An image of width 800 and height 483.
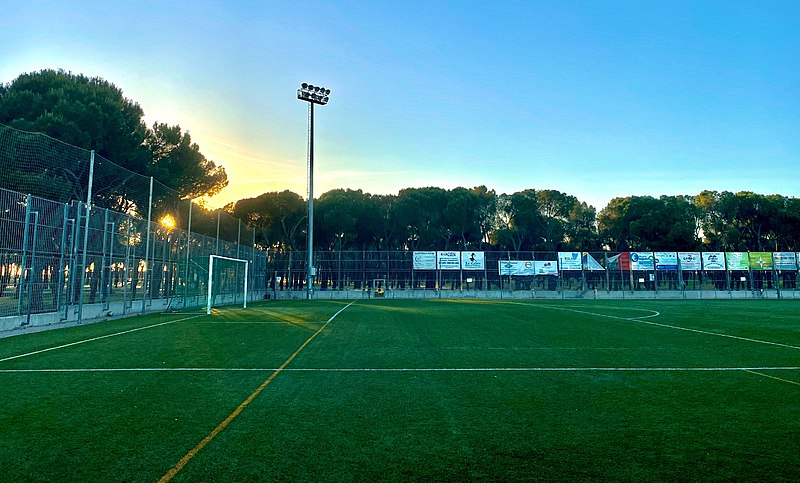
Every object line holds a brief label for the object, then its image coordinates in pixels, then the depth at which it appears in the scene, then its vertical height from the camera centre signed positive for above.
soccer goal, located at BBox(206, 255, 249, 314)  29.39 +0.02
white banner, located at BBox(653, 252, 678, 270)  50.88 +2.13
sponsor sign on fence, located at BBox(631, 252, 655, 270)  50.59 +2.02
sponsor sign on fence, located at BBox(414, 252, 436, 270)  48.41 +1.97
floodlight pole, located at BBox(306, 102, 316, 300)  39.57 +6.52
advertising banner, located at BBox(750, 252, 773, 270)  51.41 +2.04
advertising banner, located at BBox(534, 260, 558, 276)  49.78 +1.30
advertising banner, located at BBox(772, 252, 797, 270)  51.75 +2.15
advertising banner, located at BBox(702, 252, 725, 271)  51.66 +2.06
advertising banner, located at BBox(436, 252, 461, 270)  48.69 +1.98
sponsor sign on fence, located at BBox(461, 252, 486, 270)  48.81 +1.98
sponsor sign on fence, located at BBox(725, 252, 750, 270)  51.66 +1.95
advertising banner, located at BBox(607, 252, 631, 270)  50.28 +1.91
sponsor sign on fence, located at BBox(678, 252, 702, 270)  51.19 +2.14
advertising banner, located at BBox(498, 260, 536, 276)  49.25 +1.39
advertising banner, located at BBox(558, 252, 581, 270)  49.91 +2.00
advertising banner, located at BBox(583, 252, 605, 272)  49.94 +1.70
